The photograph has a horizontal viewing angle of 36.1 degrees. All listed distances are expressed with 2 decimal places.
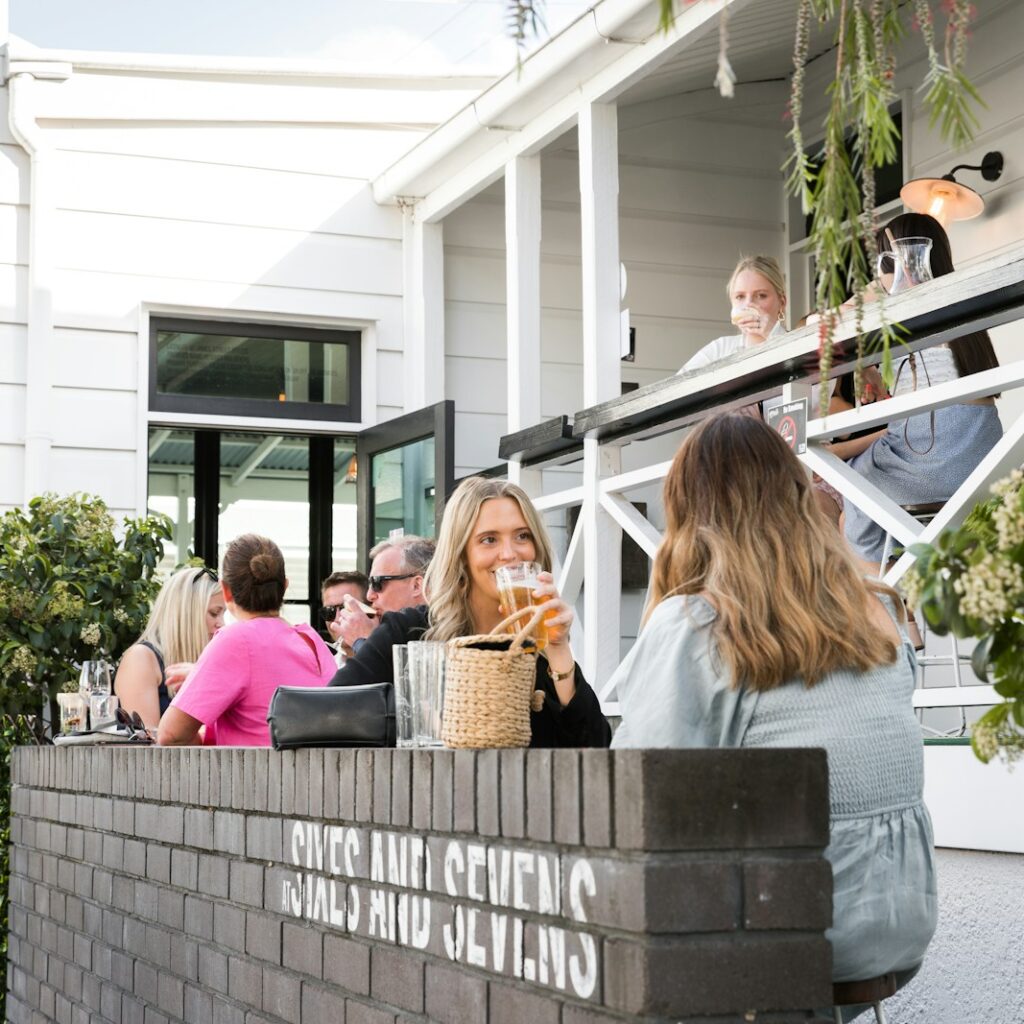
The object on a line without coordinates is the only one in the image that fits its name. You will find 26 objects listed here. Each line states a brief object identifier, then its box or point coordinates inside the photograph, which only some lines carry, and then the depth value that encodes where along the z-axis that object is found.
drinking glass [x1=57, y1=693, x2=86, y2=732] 4.66
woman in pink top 3.85
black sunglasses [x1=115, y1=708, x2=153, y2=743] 4.47
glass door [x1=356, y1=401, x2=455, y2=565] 7.12
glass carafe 4.20
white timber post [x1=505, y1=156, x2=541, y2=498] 6.89
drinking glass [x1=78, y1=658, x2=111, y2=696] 4.61
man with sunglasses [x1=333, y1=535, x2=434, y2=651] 4.51
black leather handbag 2.70
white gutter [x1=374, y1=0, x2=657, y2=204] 5.75
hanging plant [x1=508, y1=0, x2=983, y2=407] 1.36
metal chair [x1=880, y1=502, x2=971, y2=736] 4.31
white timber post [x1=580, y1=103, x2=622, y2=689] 5.91
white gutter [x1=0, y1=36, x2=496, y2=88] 7.57
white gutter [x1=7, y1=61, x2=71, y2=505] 7.38
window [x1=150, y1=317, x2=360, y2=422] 7.80
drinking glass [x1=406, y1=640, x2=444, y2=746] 2.46
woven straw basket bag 2.21
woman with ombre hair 2.09
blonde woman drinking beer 3.20
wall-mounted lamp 6.18
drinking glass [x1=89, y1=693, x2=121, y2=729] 4.53
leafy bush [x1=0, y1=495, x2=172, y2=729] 5.80
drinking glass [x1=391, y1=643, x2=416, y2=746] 2.53
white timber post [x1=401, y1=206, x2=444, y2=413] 7.92
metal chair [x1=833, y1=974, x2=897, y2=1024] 2.07
